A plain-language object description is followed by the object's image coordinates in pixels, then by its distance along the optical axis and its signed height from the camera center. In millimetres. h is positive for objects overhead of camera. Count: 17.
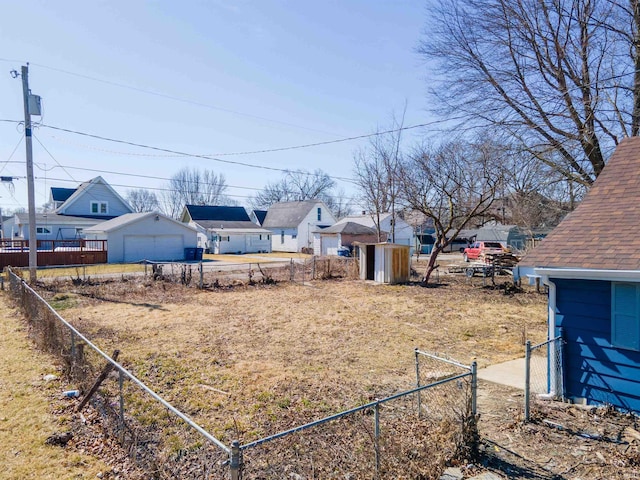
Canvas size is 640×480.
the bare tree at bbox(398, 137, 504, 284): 17545 +2426
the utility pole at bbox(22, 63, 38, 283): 16531 +3389
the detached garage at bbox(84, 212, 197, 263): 28797 -62
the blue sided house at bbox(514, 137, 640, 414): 5234 -872
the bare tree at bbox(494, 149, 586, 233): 14570 +1877
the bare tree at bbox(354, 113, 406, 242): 25438 +3267
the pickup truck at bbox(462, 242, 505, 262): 33959 -1375
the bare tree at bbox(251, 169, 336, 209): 69500 +7020
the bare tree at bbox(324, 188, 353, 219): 71688 +4664
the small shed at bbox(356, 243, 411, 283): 19078 -1395
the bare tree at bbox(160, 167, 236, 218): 69450 +6727
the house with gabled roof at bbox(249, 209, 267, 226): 50250 +2307
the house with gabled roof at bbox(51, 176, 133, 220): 36844 +3143
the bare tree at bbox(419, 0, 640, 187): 12133 +5142
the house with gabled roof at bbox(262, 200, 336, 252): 43750 +1222
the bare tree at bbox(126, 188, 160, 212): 81812 +7267
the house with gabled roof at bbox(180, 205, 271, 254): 39031 +376
